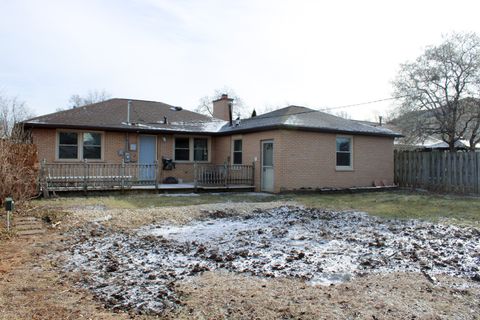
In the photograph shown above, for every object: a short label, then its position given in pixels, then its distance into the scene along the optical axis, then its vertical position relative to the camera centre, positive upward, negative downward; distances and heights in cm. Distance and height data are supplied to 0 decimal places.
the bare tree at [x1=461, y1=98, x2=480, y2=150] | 1824 +222
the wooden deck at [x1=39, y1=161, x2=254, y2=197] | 1418 -42
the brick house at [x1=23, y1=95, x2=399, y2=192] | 1595 +103
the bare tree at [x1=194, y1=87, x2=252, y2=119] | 5434 +868
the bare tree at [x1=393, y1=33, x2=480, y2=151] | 1839 +393
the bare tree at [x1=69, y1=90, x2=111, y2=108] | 5538 +1001
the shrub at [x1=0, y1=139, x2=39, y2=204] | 954 -10
